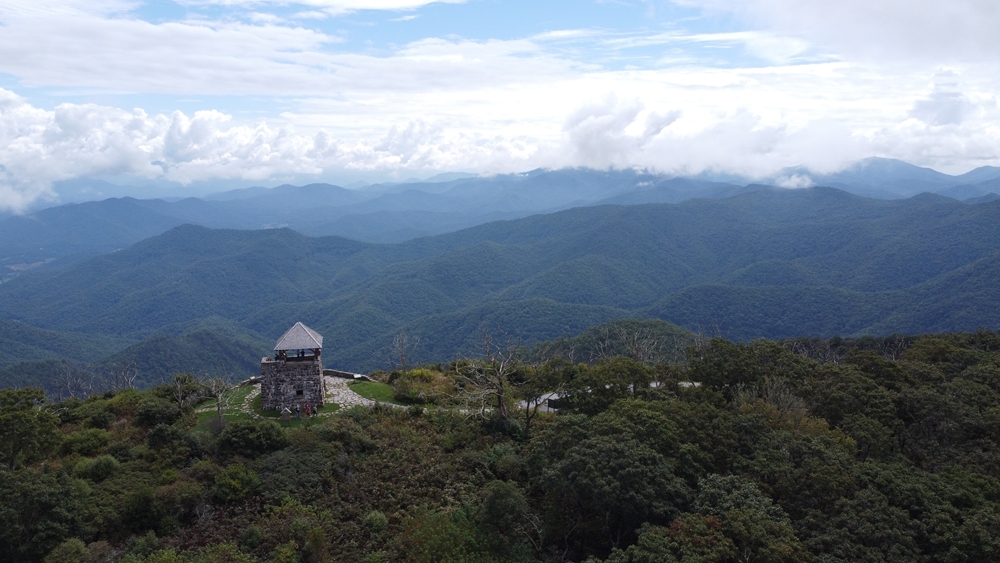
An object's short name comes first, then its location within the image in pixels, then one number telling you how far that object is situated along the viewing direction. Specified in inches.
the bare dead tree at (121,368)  3853.3
